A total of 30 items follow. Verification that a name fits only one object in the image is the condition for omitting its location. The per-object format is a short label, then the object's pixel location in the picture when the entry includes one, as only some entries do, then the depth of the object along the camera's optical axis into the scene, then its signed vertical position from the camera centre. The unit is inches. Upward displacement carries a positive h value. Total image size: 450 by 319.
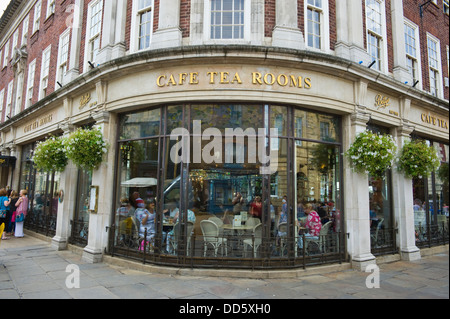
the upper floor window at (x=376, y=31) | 379.9 +208.5
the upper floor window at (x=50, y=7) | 563.5 +342.5
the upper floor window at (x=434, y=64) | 480.3 +211.9
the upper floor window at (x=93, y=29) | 407.5 +220.9
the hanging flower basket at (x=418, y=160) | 359.9 +48.7
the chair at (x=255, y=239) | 281.9 -35.3
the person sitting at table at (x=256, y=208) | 288.8 -7.4
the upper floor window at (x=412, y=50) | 442.3 +214.6
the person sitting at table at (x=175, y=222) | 291.1 -21.6
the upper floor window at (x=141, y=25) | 343.9 +190.6
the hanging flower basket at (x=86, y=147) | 329.1 +52.3
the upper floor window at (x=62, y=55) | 490.9 +224.2
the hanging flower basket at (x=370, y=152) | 306.0 +48.4
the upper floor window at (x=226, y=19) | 314.0 +179.5
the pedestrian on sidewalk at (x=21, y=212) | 481.0 -23.6
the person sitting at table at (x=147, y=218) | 306.0 -19.3
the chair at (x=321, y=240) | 302.2 -37.9
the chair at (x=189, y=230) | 287.3 -28.5
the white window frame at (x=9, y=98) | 734.5 +231.8
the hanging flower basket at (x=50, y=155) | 405.1 +54.7
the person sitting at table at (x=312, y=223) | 308.0 -21.9
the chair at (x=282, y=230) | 289.0 -27.3
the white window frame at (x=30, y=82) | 621.5 +228.1
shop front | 288.7 +40.2
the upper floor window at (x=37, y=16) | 625.9 +363.7
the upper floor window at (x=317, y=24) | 331.9 +187.0
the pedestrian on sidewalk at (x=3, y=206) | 456.4 -14.1
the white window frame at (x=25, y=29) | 686.5 +368.3
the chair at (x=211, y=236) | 283.1 -32.7
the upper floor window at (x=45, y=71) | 558.6 +224.6
